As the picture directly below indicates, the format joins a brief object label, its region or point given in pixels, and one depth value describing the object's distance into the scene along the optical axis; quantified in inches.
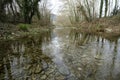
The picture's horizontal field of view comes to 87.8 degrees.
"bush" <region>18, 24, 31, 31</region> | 247.9
